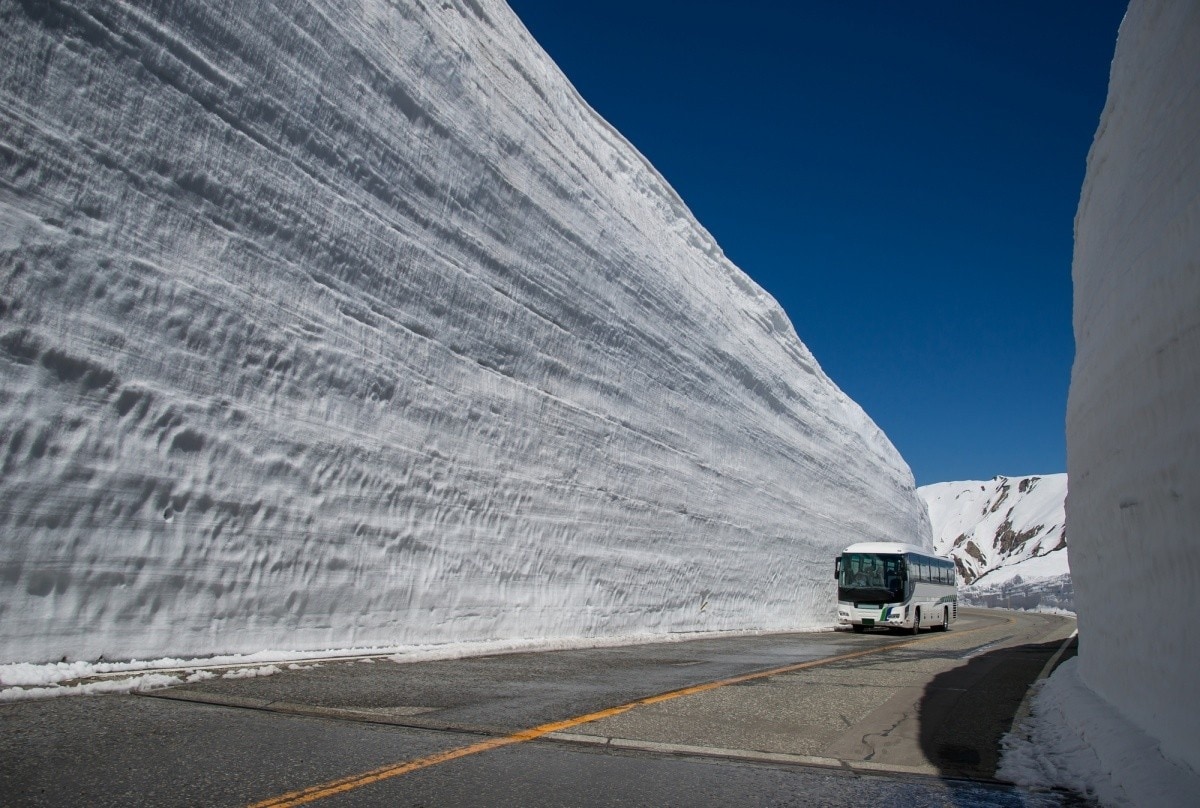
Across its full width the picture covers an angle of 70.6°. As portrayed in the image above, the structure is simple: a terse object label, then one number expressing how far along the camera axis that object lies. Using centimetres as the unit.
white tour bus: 2178
